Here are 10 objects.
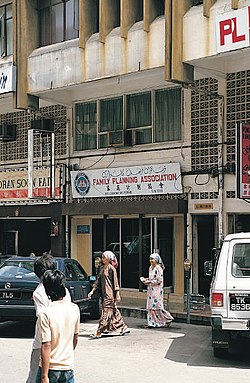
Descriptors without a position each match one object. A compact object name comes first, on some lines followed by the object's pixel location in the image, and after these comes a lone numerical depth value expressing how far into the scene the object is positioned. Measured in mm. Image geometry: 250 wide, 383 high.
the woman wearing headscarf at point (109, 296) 13078
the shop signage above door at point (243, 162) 15391
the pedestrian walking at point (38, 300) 5945
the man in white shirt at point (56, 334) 5680
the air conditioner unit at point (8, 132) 22172
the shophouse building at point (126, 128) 16188
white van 9992
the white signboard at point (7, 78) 19656
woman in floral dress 14094
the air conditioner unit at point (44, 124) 20734
